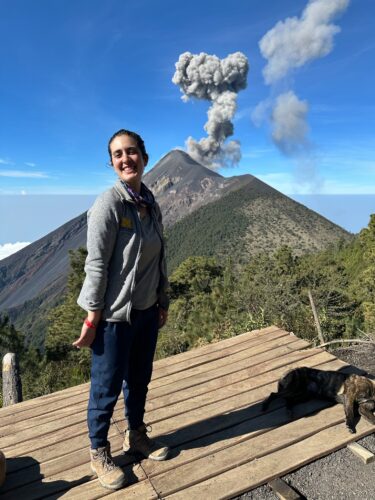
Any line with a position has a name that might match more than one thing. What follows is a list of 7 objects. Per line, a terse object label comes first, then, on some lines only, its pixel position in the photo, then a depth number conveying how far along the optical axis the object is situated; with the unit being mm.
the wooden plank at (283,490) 2354
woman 2217
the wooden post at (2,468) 2527
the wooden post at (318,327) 5452
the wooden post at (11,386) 4605
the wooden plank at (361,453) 2633
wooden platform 2510
